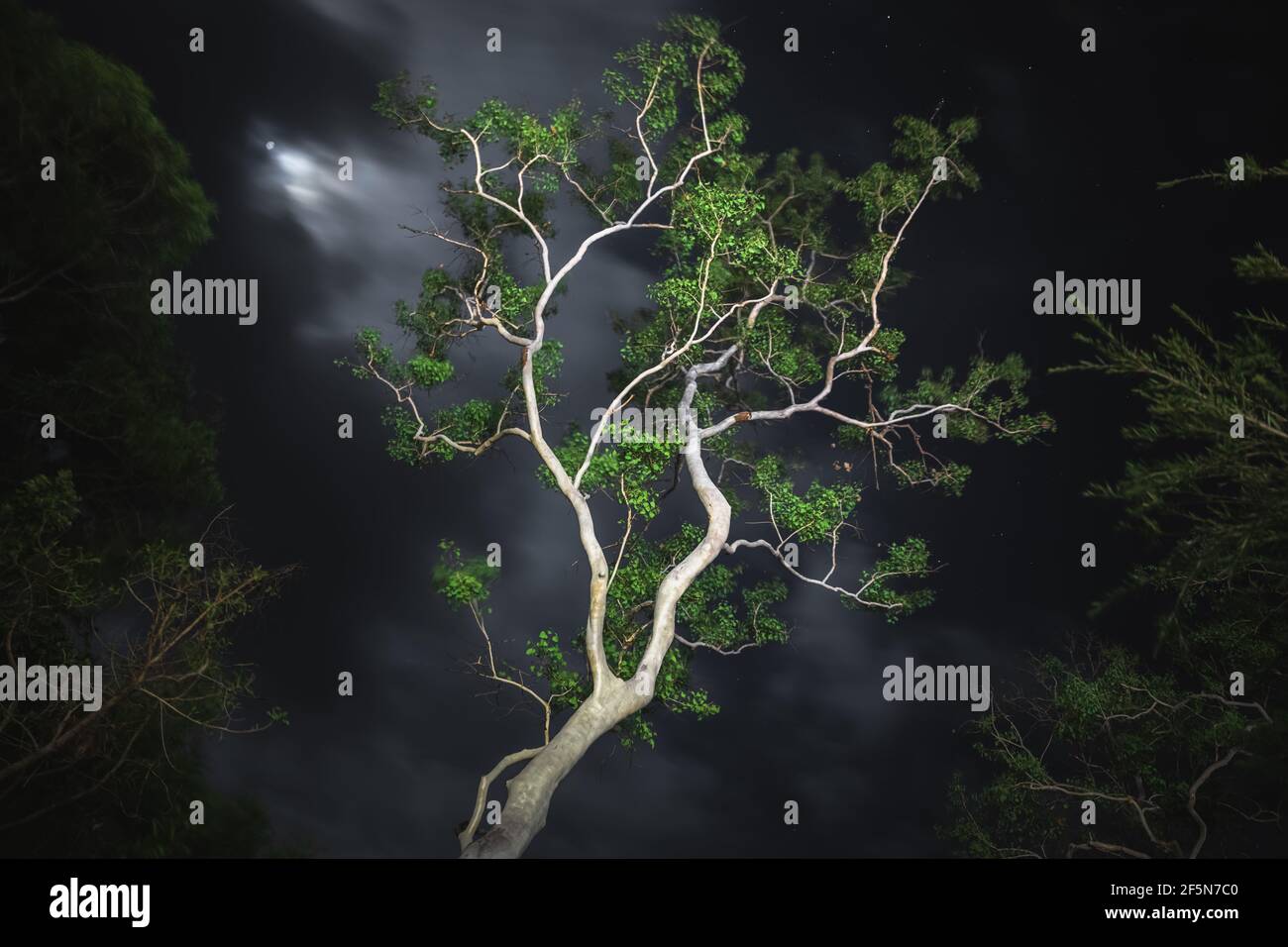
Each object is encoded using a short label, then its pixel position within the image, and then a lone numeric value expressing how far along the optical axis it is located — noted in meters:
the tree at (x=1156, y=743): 11.91
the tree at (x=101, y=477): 9.45
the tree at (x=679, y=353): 12.14
